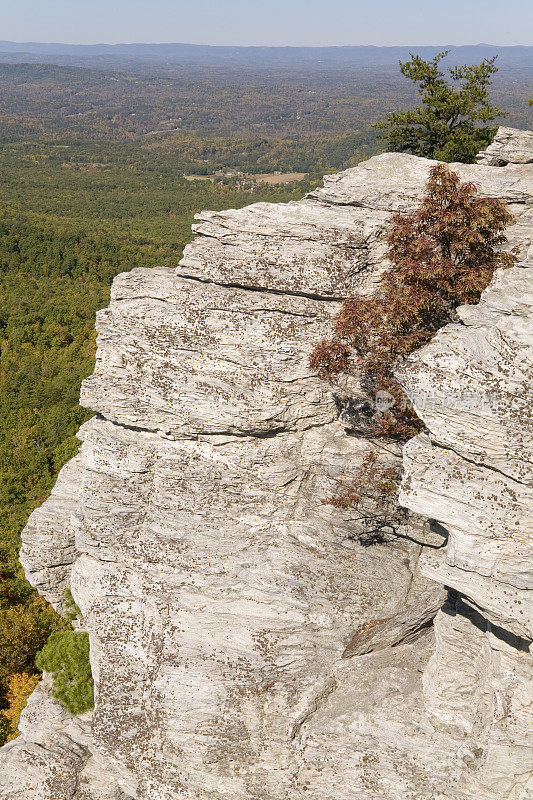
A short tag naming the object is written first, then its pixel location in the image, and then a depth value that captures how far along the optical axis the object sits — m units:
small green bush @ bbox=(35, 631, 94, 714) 22.17
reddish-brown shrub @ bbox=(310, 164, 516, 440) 15.07
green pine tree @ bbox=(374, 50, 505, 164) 26.56
